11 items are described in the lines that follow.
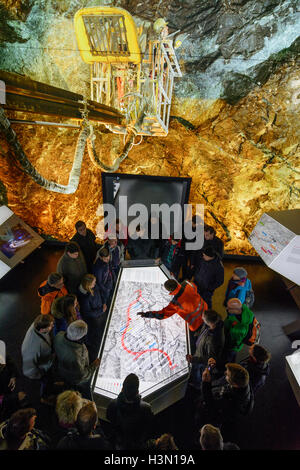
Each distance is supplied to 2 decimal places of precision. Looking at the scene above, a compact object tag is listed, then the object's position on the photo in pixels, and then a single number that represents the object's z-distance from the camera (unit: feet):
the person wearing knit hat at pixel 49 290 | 10.29
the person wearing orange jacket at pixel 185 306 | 10.08
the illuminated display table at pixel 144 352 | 8.16
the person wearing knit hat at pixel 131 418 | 6.39
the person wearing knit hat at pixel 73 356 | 7.70
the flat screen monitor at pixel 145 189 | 20.13
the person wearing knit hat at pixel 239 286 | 11.57
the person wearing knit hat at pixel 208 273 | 12.51
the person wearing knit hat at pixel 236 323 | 9.23
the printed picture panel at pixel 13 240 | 16.60
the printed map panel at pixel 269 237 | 13.66
